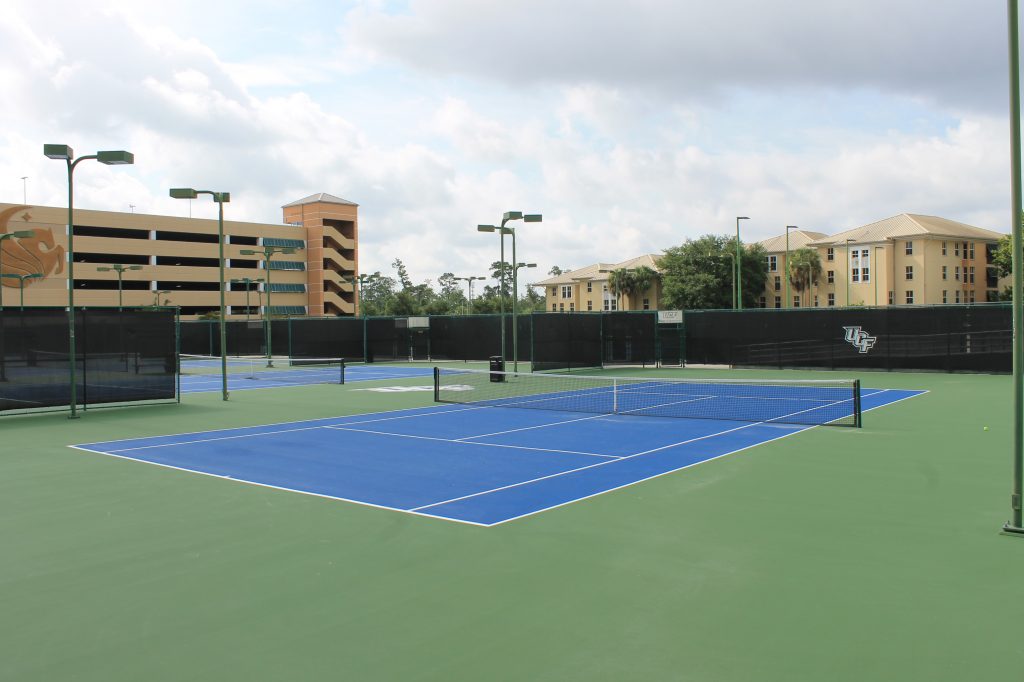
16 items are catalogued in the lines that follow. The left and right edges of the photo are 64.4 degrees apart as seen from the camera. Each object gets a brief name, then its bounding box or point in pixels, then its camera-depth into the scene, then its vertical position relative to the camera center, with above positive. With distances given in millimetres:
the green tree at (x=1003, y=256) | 77562 +7400
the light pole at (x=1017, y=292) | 7633 +380
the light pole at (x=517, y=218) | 26094 +3842
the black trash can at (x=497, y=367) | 26898 -1002
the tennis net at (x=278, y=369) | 31031 -1383
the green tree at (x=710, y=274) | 88125 +6699
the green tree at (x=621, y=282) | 97812 +6705
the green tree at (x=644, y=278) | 100250 +7165
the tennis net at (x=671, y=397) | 18333 -1686
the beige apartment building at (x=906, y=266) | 82312 +7033
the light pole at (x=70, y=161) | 17641 +3967
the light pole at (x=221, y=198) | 21531 +3875
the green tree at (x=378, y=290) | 169375 +10385
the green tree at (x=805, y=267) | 88250 +7350
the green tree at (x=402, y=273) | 163875 +13145
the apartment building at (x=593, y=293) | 102250 +5966
